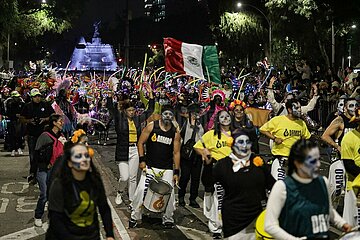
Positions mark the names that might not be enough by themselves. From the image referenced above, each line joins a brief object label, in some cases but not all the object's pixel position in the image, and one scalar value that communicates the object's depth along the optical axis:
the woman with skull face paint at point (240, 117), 10.78
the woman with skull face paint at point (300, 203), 5.31
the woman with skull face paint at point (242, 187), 6.66
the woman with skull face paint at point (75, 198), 5.79
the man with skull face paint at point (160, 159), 10.05
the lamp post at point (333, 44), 31.13
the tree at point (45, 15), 42.03
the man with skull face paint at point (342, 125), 9.49
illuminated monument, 117.75
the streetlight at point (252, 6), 42.16
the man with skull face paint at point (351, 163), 7.94
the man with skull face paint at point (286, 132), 9.80
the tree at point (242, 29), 43.66
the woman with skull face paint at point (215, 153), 9.05
